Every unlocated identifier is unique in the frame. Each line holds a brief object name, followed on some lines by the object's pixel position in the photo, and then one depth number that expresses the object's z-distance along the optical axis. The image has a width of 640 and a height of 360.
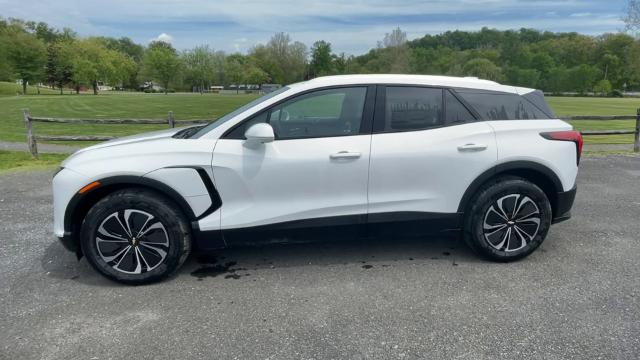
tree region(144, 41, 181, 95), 89.94
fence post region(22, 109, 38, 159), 9.16
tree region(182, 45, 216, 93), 97.62
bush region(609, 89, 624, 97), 93.21
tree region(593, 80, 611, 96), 96.50
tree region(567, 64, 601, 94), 100.75
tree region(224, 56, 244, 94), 99.56
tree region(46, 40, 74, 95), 83.81
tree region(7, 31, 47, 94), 74.25
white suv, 3.13
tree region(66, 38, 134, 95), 79.62
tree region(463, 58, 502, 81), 85.06
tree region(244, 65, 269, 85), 94.62
